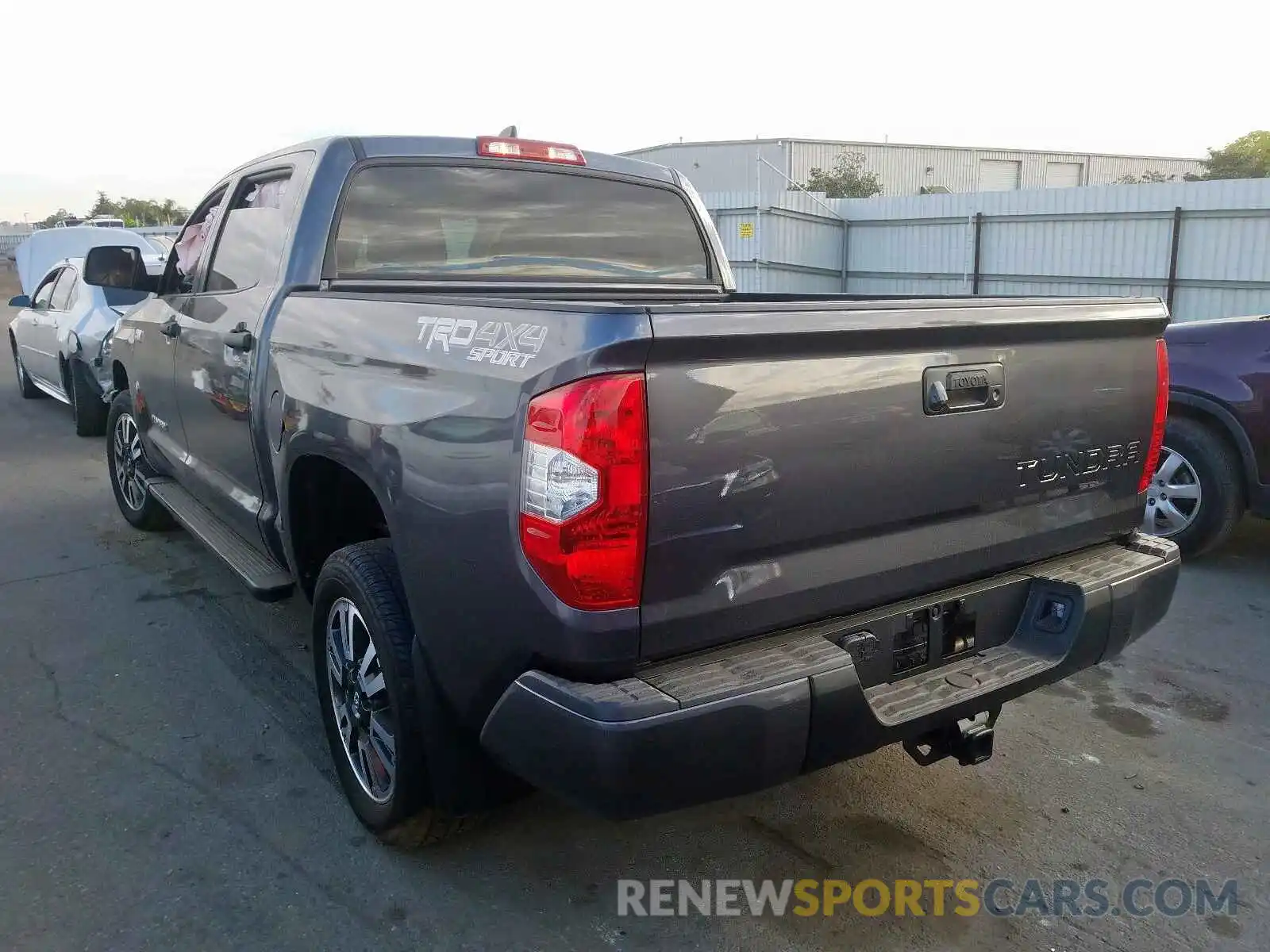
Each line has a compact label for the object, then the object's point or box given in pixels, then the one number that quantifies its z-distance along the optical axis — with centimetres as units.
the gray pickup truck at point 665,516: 220
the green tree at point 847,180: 4325
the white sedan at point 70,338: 927
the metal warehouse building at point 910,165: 4634
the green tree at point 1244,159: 4212
